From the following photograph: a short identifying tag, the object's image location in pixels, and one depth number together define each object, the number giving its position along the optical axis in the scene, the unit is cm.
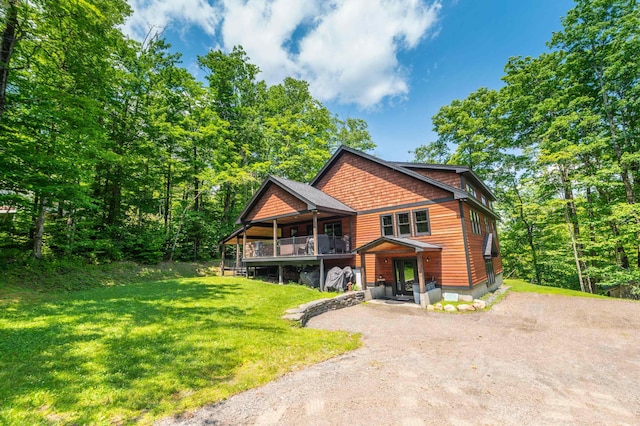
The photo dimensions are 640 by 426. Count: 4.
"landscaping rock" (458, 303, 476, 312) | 1122
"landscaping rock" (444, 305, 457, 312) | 1115
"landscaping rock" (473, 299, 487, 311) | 1145
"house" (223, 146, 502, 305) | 1276
